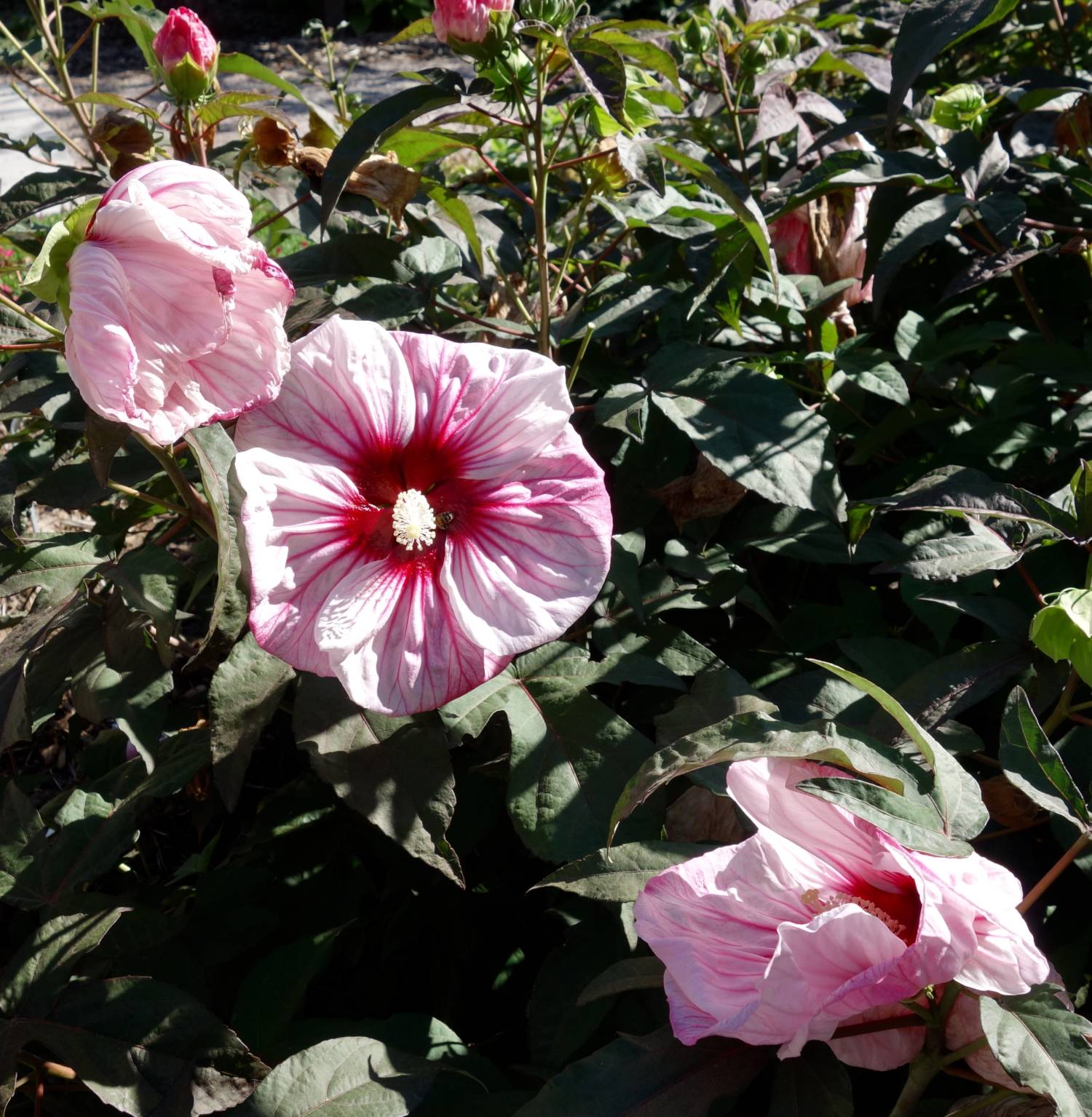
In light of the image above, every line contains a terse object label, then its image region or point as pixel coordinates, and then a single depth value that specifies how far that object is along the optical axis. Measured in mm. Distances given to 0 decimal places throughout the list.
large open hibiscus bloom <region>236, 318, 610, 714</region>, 771
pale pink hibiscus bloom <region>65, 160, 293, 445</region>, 675
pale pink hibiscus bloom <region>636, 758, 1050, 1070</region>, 569
